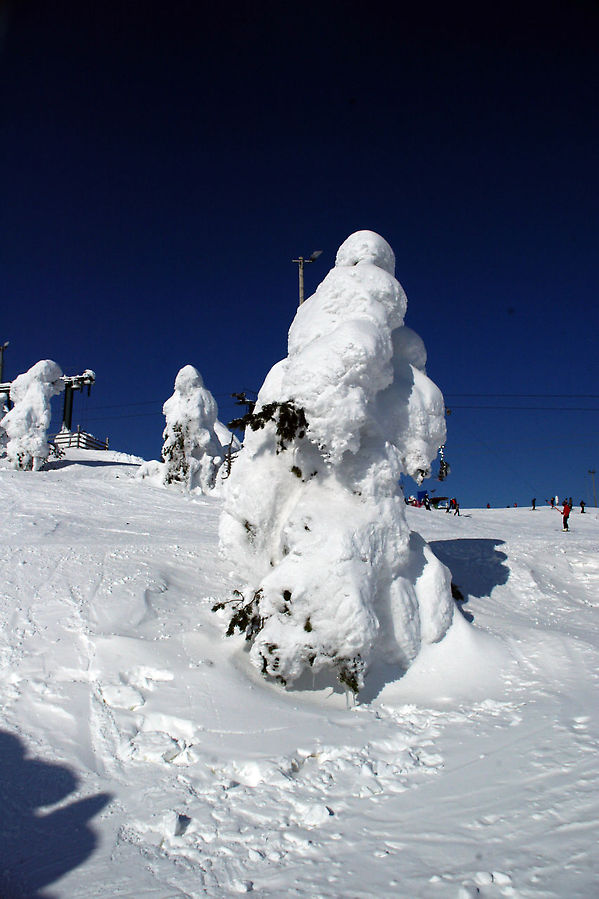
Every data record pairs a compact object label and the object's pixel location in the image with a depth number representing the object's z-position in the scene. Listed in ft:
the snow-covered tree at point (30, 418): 88.28
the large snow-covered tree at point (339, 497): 23.79
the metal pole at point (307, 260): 62.54
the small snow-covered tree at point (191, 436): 82.17
